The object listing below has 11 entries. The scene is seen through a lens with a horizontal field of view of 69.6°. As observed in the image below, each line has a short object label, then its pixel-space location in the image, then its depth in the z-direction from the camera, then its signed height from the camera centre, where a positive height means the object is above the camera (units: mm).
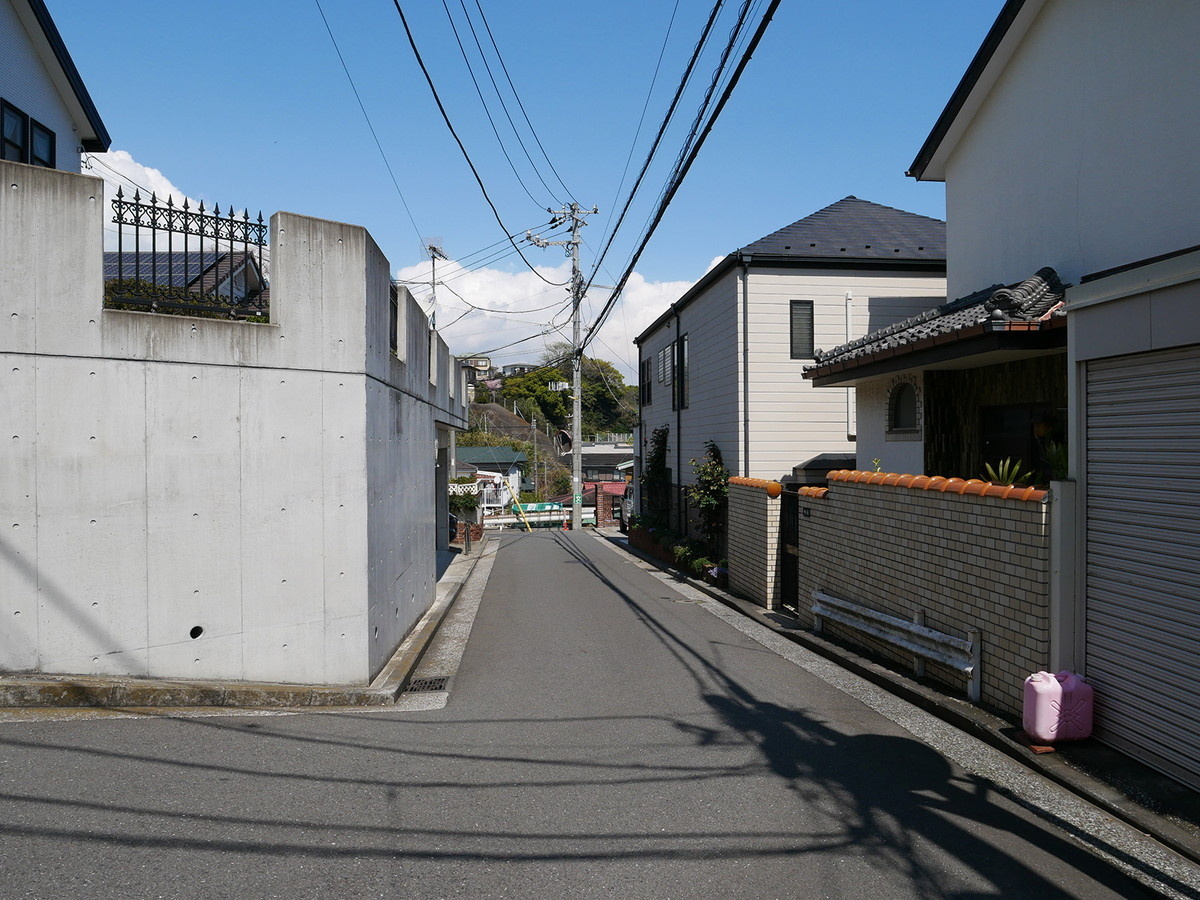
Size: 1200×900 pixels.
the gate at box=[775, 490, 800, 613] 11922 -1338
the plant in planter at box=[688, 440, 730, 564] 17688 -853
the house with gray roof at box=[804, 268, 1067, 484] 8570 +980
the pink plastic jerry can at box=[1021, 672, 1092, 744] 5855 -1707
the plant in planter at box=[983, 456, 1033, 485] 7090 -160
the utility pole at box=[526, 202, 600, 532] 29906 +5075
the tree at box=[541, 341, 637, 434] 85375 +5918
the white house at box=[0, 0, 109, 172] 10867 +5055
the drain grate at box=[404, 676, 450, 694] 8234 -2238
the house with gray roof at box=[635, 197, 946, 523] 17594 +2914
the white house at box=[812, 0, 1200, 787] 5379 +1234
